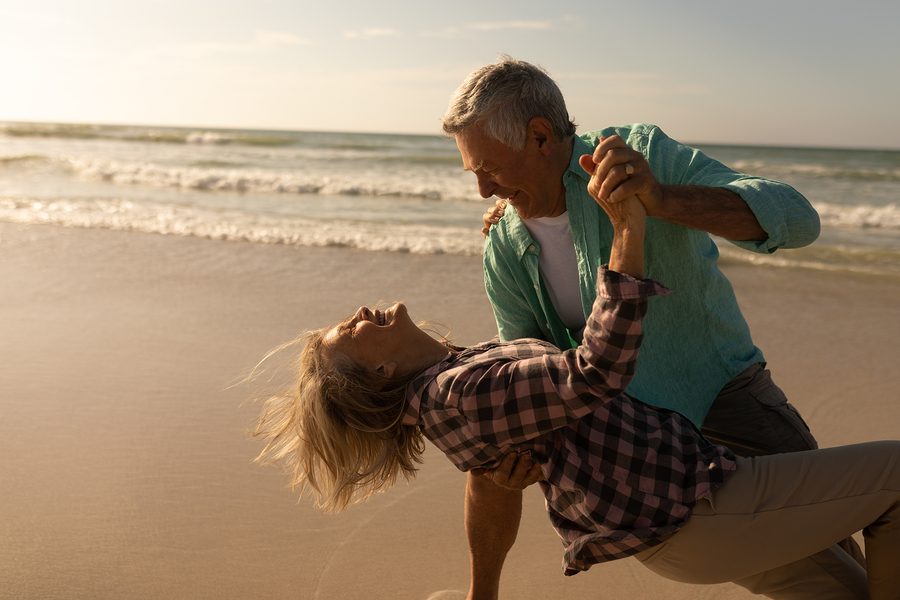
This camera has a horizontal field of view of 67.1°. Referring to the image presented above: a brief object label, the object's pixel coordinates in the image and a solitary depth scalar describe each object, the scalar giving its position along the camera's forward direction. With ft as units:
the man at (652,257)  6.62
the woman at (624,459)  5.30
